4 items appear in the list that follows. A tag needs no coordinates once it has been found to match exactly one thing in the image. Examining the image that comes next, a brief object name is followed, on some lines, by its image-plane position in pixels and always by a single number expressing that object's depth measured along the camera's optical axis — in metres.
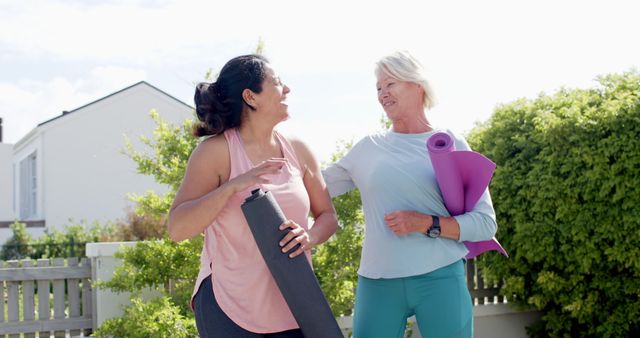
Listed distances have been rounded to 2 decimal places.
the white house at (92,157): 18.25
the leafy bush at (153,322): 4.55
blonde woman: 2.66
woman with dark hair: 2.26
